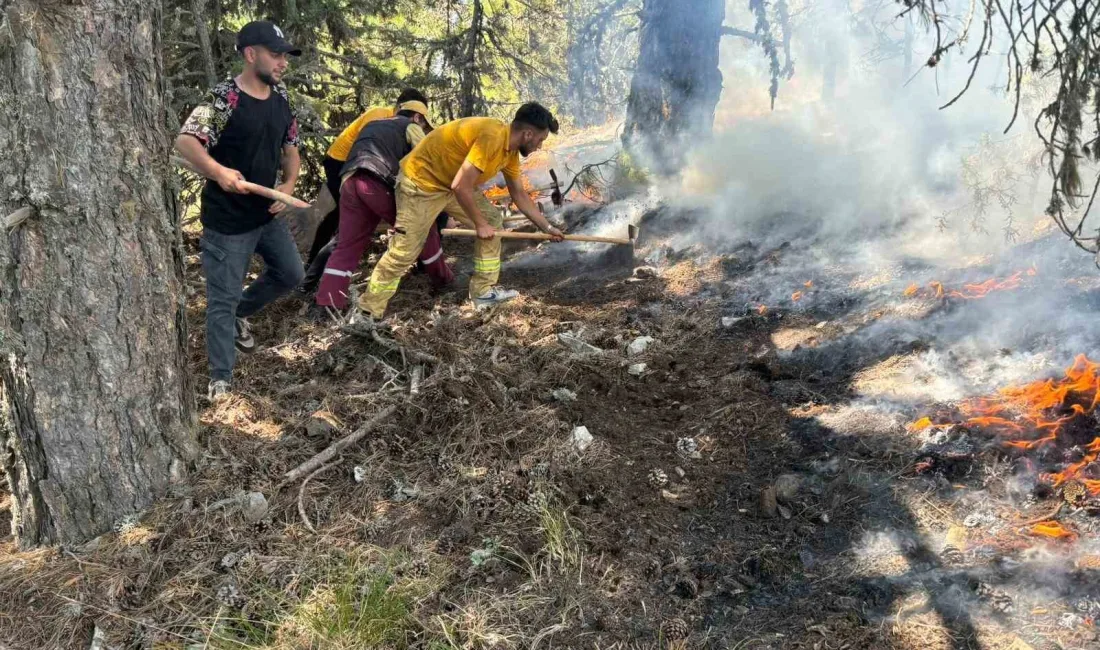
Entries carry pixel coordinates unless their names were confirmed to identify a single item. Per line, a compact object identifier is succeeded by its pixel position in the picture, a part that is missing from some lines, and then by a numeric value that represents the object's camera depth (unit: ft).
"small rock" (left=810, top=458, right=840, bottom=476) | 11.10
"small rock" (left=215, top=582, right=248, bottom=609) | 8.30
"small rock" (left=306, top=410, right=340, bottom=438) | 11.49
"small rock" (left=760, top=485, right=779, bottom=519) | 10.34
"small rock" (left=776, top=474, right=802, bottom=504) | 10.56
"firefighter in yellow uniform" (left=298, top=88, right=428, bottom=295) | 19.15
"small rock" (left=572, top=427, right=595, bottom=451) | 11.42
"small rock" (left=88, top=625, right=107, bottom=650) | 7.70
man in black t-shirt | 11.94
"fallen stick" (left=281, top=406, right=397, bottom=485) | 10.46
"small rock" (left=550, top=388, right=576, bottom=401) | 13.11
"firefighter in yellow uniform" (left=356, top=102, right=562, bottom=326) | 15.35
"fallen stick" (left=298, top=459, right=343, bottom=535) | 9.56
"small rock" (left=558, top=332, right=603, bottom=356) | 15.16
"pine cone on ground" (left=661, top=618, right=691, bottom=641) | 8.14
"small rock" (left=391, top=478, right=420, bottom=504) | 10.30
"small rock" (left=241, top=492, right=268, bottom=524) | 9.60
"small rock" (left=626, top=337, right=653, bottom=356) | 15.64
